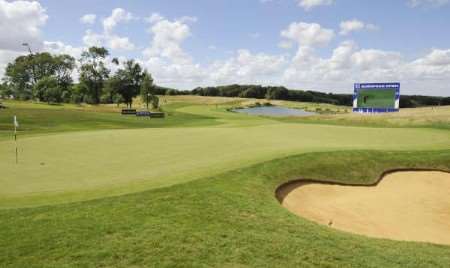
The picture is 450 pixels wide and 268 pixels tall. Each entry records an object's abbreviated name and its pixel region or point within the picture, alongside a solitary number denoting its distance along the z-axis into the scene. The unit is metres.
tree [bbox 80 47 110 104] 82.81
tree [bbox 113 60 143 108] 81.31
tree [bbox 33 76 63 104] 73.31
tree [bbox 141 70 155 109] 74.31
